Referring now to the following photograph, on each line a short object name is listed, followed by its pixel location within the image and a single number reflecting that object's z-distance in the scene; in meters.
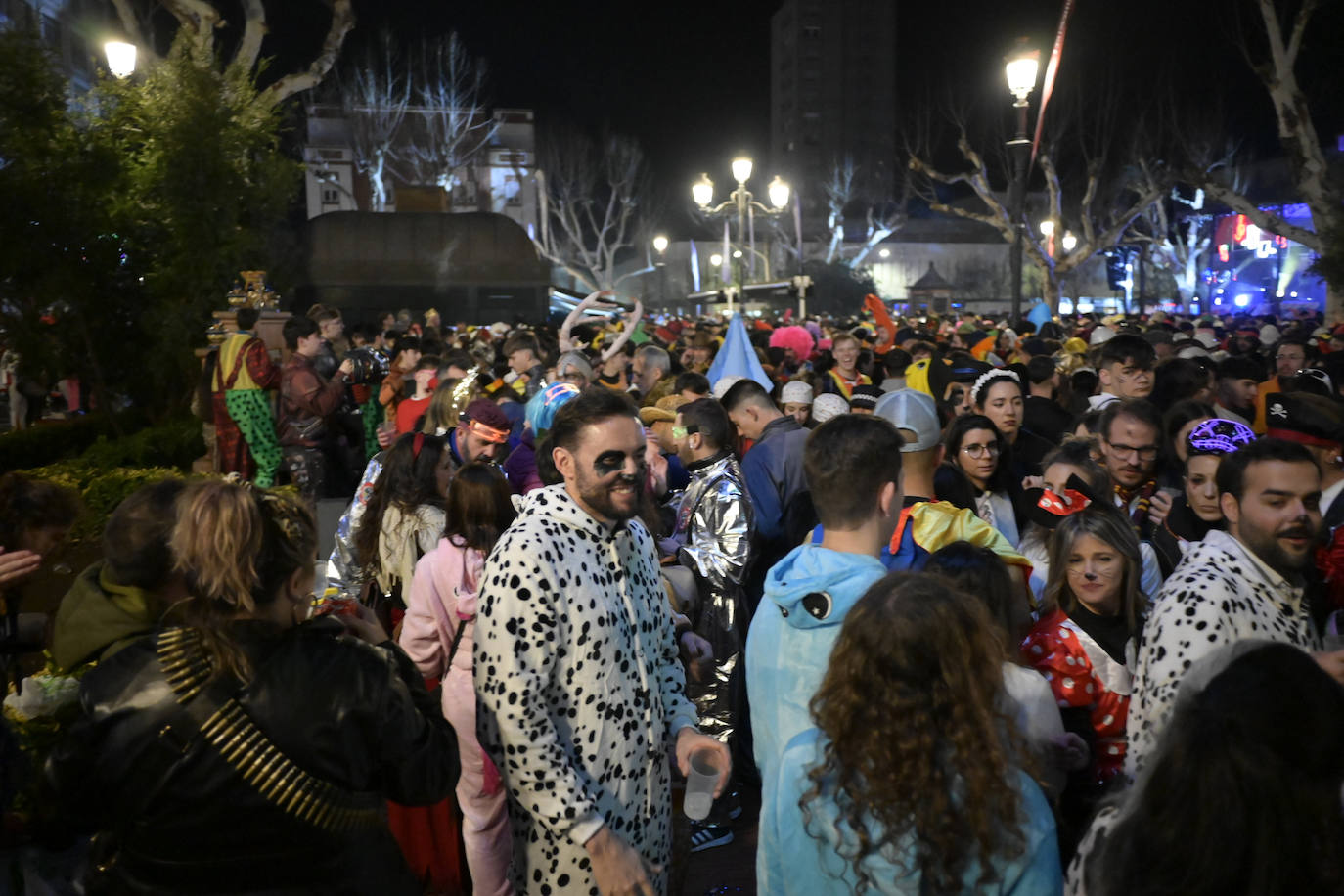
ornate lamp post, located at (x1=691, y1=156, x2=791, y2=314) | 17.98
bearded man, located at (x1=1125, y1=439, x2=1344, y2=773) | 2.67
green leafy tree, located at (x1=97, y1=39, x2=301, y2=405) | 12.20
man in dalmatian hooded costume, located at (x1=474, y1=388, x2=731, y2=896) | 2.75
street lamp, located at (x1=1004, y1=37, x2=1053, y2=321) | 11.71
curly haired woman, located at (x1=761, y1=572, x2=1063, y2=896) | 2.00
